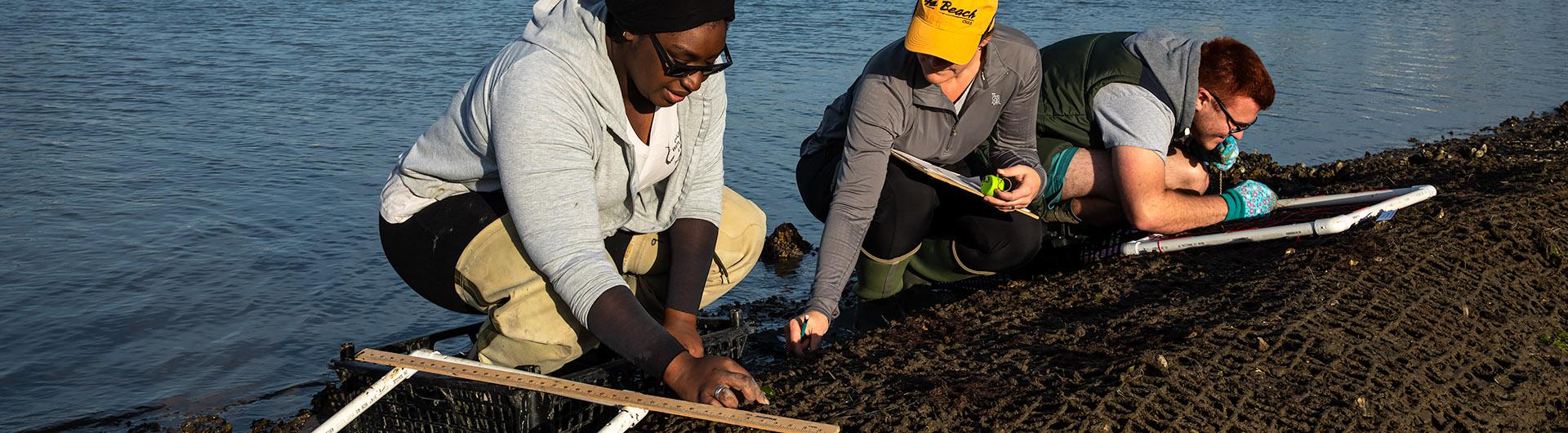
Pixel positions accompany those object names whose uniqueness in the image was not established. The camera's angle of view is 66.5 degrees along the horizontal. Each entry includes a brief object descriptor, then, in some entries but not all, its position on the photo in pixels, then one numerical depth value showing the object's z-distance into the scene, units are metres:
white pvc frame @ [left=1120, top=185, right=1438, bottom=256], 4.64
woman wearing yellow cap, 3.77
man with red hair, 4.32
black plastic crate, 2.99
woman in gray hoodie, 2.78
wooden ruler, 2.69
